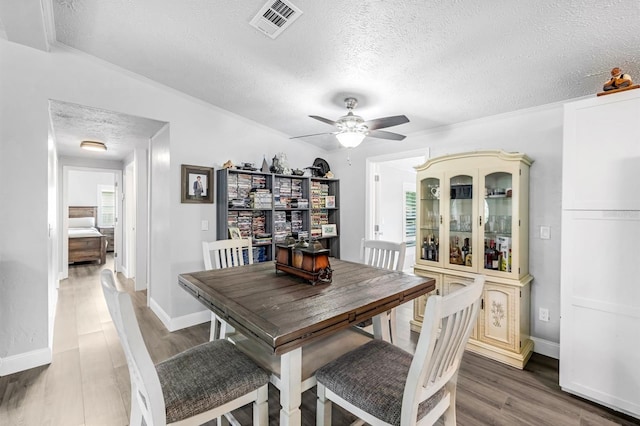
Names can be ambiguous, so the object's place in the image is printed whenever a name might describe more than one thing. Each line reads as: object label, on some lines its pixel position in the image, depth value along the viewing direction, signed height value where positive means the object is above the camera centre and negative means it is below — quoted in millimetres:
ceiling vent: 1837 +1292
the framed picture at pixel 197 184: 3250 +301
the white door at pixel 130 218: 5018 -145
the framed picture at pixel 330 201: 4430 +149
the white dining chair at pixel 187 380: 1042 -754
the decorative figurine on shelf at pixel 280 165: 3837 +612
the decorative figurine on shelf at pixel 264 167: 3727 +562
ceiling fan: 2378 +695
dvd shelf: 3488 +43
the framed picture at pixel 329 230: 4359 -295
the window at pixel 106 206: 8648 +117
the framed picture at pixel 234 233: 3389 -265
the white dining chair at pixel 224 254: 2393 -397
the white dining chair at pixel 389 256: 2463 -402
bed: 6254 -789
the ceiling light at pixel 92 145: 4086 +925
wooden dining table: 1210 -462
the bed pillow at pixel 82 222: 7988 -339
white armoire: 1839 -269
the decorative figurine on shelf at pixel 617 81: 1857 +846
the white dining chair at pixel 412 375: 1090 -768
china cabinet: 2547 -282
